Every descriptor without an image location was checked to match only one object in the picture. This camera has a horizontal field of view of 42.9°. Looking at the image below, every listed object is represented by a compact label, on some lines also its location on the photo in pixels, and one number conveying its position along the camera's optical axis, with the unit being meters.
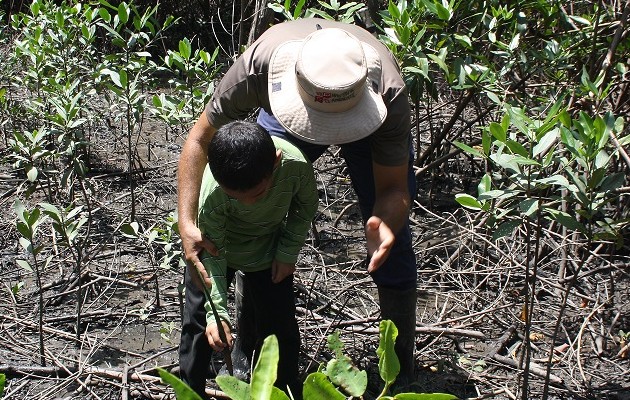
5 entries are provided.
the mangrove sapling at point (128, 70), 3.88
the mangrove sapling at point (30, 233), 2.78
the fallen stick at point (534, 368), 3.00
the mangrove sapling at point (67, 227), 2.92
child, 2.13
